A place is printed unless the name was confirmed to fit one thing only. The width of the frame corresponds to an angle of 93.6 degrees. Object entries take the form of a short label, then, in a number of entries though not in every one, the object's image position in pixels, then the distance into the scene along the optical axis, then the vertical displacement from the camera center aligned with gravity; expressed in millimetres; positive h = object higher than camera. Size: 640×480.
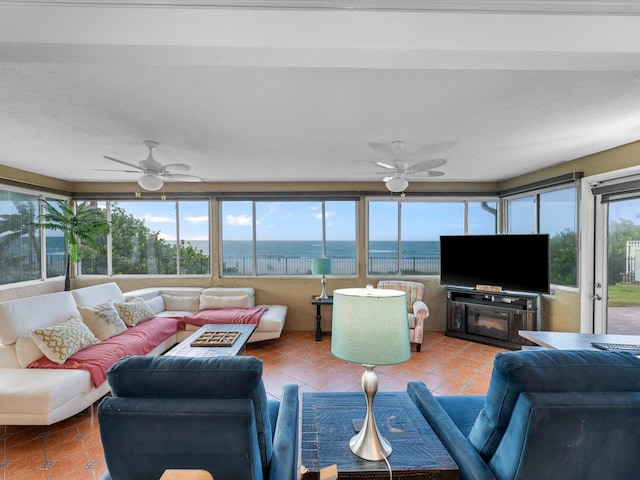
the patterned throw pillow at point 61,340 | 2609 -905
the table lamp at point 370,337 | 1235 -414
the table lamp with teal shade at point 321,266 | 4730 -441
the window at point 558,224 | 3982 +175
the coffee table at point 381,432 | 1214 -943
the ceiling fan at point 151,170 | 3166 +748
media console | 4188 -1163
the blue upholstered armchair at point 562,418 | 1104 -679
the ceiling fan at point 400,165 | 3139 +762
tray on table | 2996 -1051
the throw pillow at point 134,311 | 3803 -945
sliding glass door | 3330 -270
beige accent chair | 4078 -998
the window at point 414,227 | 5309 +174
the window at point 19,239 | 4336 +19
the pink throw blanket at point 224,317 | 4191 -1107
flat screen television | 4008 -358
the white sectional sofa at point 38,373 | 2229 -1097
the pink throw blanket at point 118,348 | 2611 -1097
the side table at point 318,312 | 4637 -1157
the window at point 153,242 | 5406 -49
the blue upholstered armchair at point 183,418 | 1135 -676
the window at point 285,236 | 5332 +43
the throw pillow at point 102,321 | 3281 -911
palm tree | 4660 +239
